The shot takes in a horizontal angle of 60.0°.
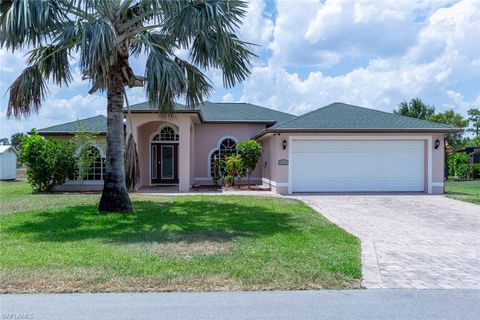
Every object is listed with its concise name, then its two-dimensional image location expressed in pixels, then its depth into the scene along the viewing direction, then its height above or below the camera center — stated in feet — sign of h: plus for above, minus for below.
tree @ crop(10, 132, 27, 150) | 214.42 +11.32
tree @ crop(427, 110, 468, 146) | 133.39 +12.43
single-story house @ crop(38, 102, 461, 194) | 58.74 +0.72
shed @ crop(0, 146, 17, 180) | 102.58 -1.24
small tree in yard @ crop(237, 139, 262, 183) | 66.03 +0.83
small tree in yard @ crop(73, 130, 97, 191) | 60.34 +1.00
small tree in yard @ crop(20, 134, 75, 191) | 59.88 -0.17
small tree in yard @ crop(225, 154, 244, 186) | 65.72 -1.71
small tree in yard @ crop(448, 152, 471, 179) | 92.89 -1.90
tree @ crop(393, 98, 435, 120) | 148.05 +17.13
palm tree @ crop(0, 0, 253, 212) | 30.09 +9.22
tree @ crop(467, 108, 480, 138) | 185.16 +17.19
